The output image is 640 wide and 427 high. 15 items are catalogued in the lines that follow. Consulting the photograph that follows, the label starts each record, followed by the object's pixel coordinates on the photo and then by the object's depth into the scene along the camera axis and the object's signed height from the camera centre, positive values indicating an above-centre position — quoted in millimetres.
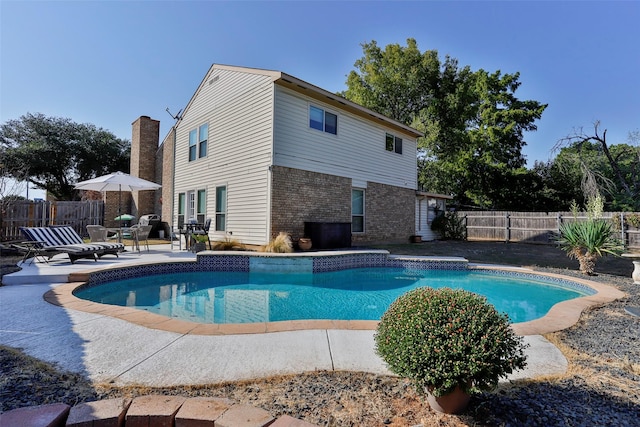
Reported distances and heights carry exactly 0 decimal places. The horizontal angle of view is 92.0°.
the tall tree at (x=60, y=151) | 22234 +5436
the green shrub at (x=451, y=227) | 17469 -163
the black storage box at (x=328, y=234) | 10500 -366
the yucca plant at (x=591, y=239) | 7086 -320
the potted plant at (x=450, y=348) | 1704 -708
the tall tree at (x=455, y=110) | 22656 +8653
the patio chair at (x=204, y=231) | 10477 -293
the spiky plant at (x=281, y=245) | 9230 -654
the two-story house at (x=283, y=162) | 10188 +2392
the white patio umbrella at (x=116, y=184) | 9867 +1278
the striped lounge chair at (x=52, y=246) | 7141 -585
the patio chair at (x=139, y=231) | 9816 -278
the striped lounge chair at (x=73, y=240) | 7949 -485
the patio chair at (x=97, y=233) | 9031 -321
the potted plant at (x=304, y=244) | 10031 -673
